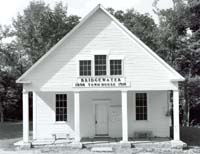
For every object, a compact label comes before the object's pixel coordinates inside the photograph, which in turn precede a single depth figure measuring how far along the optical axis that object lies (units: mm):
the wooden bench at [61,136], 18547
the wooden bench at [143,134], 18531
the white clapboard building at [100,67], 16797
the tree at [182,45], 27984
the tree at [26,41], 31816
